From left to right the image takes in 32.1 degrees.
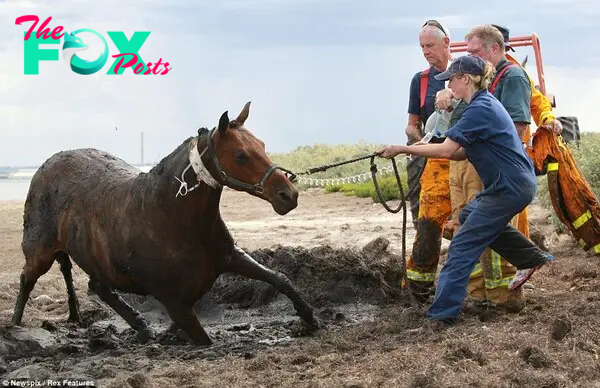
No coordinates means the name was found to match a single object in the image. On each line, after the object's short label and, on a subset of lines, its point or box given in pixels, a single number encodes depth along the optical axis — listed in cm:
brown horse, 735
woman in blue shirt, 739
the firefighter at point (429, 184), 869
